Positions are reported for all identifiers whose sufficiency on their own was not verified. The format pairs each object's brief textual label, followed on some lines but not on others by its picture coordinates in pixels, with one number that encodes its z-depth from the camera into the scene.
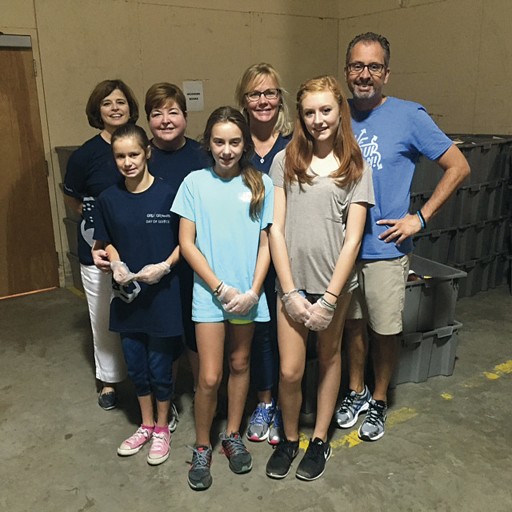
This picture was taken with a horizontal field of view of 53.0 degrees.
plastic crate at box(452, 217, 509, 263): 4.13
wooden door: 3.98
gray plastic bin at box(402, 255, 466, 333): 2.76
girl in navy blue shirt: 2.01
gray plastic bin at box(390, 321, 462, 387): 2.81
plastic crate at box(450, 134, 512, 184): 3.96
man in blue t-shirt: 2.10
